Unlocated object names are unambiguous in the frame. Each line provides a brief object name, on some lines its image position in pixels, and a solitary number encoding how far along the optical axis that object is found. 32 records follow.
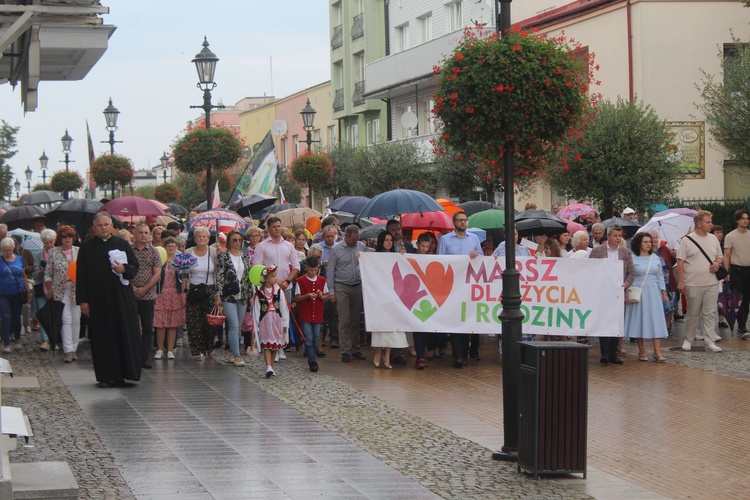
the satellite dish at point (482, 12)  39.19
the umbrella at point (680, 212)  20.11
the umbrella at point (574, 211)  24.48
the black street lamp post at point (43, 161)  59.69
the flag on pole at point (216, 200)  24.38
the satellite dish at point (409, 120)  42.22
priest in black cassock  12.62
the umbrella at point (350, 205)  25.57
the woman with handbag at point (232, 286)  15.02
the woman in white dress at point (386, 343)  14.58
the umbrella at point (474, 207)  22.27
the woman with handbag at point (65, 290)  15.20
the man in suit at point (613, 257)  14.88
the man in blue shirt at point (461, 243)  15.30
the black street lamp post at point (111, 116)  33.75
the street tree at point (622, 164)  28.08
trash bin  8.23
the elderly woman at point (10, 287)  16.62
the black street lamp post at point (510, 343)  8.89
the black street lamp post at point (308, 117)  34.78
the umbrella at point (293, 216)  23.97
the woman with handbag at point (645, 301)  14.94
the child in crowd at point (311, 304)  14.26
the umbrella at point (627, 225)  19.91
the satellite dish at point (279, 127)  43.94
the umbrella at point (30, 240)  18.98
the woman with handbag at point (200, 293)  15.27
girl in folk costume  13.58
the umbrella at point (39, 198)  32.90
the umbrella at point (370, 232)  18.41
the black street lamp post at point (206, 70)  21.53
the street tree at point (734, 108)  27.86
